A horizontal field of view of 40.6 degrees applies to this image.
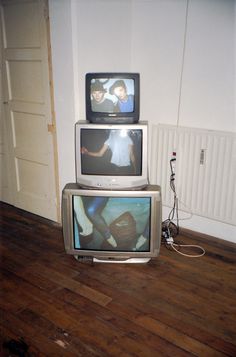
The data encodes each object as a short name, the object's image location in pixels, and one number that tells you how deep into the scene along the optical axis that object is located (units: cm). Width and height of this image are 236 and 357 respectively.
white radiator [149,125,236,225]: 243
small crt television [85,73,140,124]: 206
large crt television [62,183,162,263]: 215
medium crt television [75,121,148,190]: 209
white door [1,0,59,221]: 254
